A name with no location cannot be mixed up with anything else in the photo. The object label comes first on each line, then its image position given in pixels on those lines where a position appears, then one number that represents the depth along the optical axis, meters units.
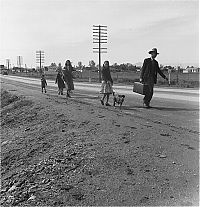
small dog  10.82
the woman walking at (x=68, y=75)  14.57
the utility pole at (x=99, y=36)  44.27
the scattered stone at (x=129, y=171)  4.46
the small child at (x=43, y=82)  20.23
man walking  9.77
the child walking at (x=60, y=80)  16.53
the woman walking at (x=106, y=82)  10.87
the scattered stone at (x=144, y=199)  3.69
